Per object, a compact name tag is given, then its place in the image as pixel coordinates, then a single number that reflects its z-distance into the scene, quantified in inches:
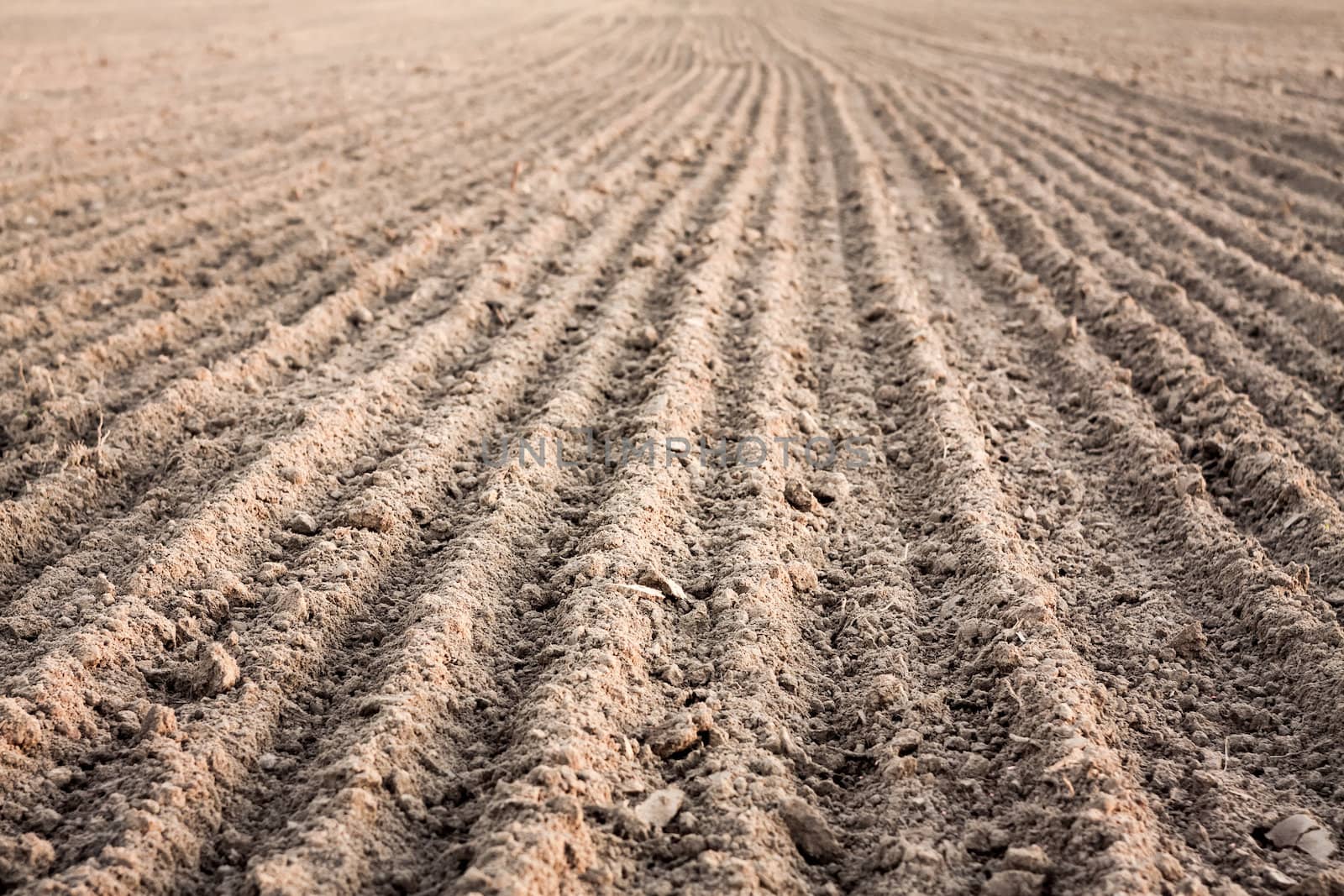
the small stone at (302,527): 110.7
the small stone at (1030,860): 73.2
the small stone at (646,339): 158.2
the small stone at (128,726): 83.5
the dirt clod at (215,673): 87.4
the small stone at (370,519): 109.7
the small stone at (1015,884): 71.7
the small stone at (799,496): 120.0
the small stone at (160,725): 81.7
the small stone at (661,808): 77.0
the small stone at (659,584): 101.7
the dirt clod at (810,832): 76.3
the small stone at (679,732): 83.1
